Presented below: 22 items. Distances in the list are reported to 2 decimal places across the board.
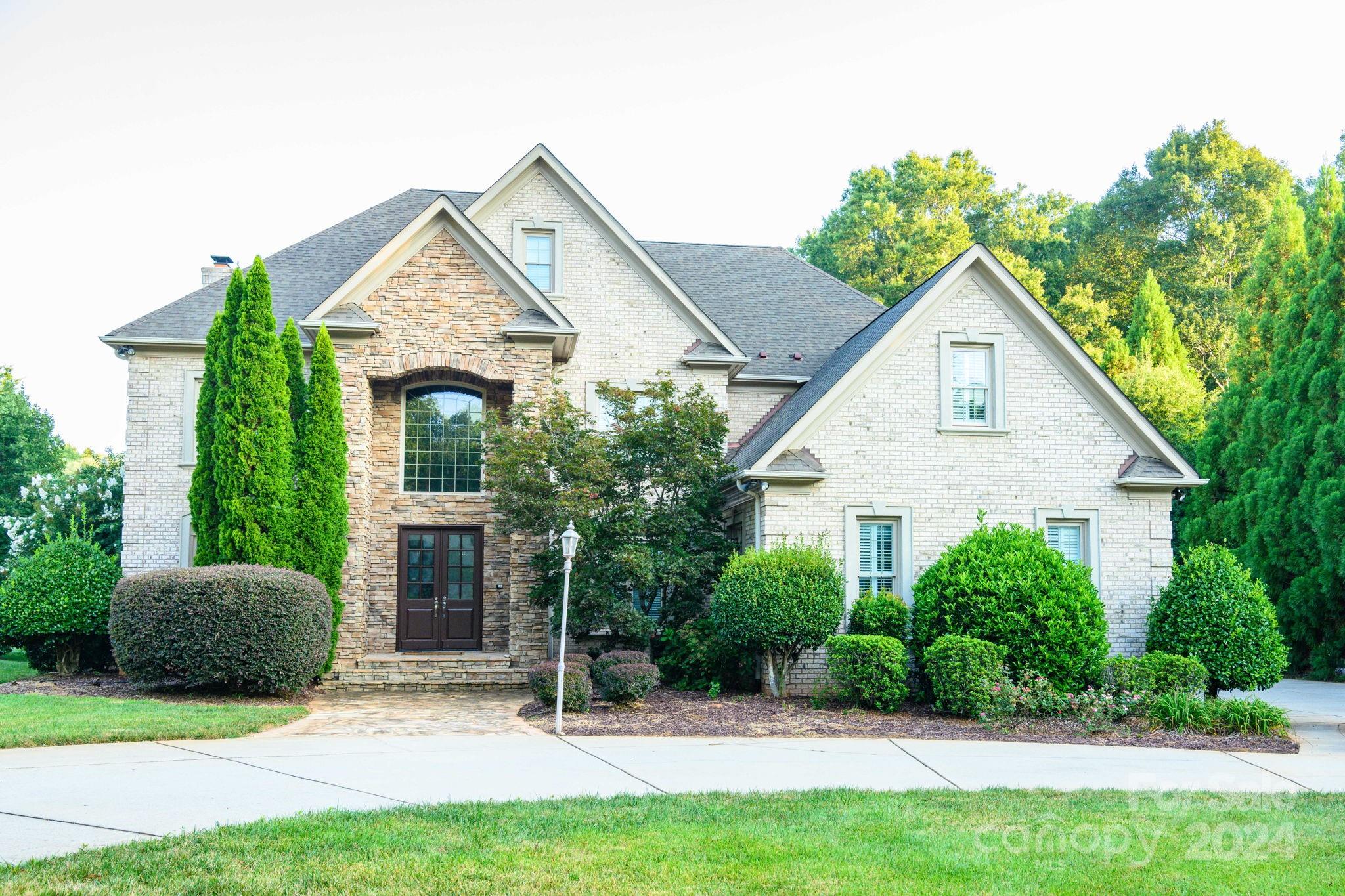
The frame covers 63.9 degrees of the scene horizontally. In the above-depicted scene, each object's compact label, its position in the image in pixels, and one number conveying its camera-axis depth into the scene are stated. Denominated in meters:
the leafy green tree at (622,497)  15.29
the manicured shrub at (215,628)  13.82
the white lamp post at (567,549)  12.07
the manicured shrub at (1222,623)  14.16
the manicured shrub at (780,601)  14.09
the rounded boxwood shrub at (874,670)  13.54
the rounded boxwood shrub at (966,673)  12.83
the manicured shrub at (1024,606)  13.61
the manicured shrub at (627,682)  13.13
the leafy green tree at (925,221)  39.78
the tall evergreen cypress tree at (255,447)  15.28
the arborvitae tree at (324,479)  15.83
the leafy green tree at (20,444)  33.12
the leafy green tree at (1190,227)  41.69
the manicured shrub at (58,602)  16.91
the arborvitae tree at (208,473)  15.53
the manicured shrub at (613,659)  13.62
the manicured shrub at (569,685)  12.74
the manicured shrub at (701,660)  15.26
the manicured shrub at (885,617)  14.74
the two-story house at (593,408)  15.97
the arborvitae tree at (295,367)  16.28
